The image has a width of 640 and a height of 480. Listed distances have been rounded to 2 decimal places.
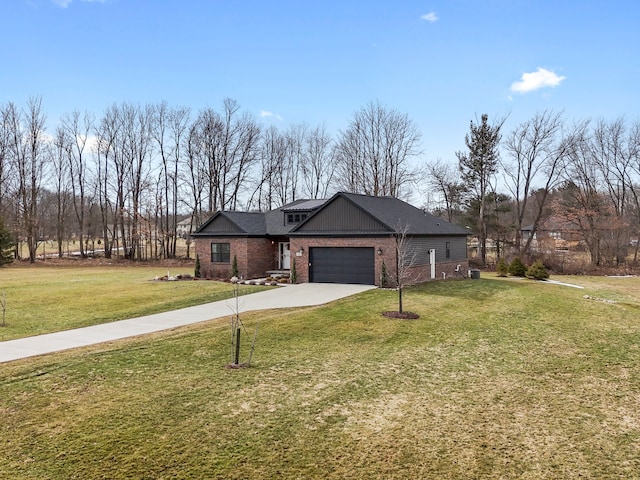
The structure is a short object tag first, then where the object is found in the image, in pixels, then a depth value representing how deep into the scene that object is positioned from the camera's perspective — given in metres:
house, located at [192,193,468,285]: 20.91
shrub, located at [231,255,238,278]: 24.97
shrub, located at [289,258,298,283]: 22.56
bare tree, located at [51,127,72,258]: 44.53
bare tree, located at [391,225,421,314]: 19.75
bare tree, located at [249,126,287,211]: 46.22
